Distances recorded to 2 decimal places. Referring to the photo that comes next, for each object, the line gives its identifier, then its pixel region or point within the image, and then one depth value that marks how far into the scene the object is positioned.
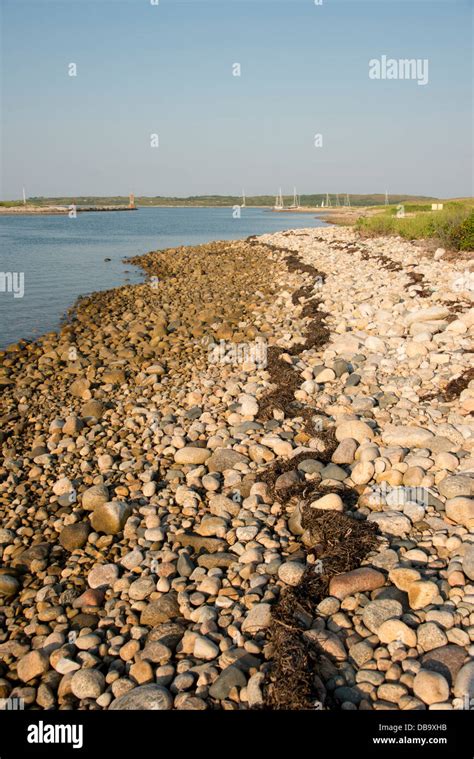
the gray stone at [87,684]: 3.59
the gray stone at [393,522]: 4.57
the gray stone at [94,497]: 5.78
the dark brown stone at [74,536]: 5.28
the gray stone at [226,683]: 3.33
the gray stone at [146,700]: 3.32
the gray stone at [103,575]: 4.68
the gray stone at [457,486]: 4.77
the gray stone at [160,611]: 4.15
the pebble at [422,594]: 3.74
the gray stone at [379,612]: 3.64
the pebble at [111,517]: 5.35
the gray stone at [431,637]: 3.40
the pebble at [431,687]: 3.06
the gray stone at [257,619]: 3.81
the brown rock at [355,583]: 3.98
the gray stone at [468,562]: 3.91
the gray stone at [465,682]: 3.04
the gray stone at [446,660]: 3.21
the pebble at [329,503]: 4.94
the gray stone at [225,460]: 6.16
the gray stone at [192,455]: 6.42
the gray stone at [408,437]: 5.71
